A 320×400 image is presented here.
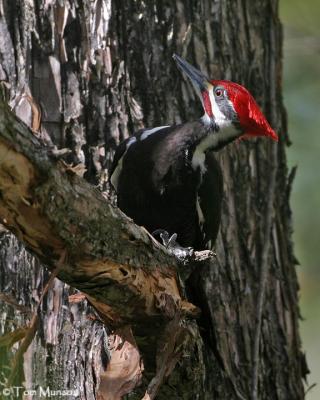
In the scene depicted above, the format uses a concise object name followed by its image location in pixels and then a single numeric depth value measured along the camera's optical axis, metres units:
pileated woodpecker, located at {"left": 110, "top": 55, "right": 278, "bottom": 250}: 6.95
